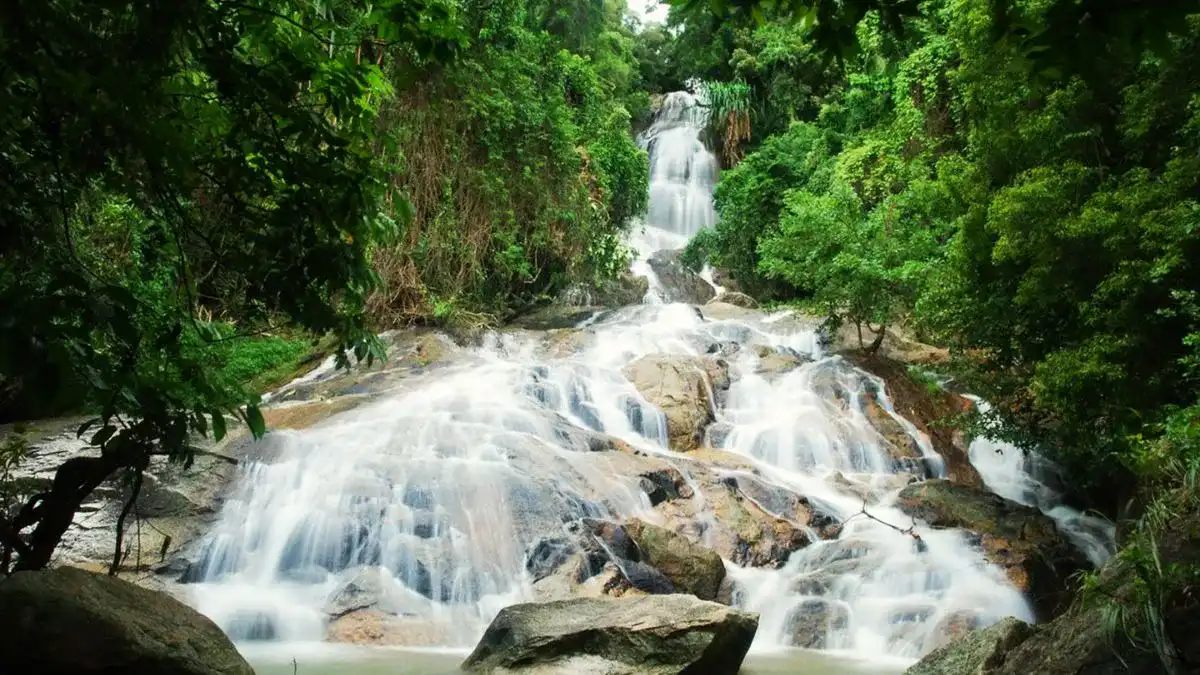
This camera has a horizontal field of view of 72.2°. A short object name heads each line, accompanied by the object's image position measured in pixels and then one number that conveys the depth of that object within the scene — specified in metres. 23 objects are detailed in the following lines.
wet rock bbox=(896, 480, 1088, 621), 7.57
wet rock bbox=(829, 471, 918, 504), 9.88
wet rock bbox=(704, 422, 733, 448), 11.56
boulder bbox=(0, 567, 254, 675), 3.46
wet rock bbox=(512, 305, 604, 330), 16.44
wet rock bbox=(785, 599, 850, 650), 6.91
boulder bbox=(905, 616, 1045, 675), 4.41
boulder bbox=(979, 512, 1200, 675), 3.55
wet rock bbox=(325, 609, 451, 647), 6.28
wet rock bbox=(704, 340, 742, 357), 14.52
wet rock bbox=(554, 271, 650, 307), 18.39
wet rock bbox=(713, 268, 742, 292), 21.47
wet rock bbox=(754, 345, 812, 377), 13.58
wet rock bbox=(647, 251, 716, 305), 20.78
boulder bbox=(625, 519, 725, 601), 7.30
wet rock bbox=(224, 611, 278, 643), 6.21
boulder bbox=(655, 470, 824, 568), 8.23
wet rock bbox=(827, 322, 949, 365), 14.18
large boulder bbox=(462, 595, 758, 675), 4.98
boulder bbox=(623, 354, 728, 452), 11.38
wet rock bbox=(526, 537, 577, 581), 7.33
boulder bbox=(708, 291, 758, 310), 19.39
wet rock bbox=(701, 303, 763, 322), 17.00
